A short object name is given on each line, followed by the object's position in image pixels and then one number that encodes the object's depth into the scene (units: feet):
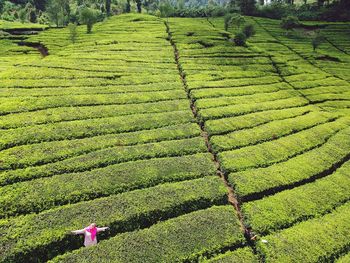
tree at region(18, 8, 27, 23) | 268.95
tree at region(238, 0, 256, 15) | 304.50
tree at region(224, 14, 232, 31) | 241.26
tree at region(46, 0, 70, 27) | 280.31
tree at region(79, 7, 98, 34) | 213.66
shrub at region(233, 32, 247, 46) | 186.71
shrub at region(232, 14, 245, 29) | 220.84
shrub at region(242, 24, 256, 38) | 213.05
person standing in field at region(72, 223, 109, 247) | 55.31
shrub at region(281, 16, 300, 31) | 254.47
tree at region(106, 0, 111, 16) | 309.01
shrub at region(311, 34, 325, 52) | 215.31
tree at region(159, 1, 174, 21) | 260.01
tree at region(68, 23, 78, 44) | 191.31
